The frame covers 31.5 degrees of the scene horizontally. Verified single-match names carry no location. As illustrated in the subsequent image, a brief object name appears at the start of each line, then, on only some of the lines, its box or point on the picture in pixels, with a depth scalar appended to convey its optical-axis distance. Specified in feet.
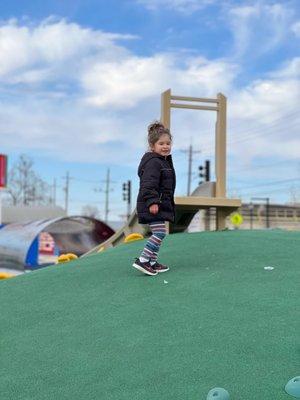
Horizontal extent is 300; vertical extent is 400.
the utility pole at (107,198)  236.67
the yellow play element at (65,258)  25.84
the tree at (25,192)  201.87
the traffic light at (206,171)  113.39
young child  16.24
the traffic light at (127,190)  161.36
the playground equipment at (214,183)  29.78
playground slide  31.18
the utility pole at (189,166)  181.37
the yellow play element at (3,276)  23.62
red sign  87.45
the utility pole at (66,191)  267.59
